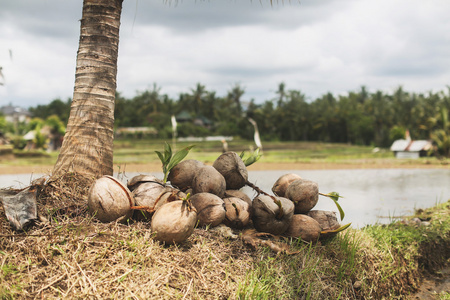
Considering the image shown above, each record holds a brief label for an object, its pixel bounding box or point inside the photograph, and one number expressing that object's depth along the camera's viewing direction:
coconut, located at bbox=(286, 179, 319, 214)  3.37
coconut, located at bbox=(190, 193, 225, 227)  2.98
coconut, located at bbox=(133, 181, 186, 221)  2.96
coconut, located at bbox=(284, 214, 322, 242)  3.19
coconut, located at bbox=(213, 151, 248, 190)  3.46
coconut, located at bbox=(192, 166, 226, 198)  3.21
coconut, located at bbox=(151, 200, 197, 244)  2.62
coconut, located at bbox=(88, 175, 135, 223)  2.78
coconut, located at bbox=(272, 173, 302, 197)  3.72
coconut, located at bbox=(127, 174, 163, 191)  3.26
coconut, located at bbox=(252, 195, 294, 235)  3.06
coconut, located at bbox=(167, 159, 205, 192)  3.43
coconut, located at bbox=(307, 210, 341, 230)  3.35
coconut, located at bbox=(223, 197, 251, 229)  3.11
